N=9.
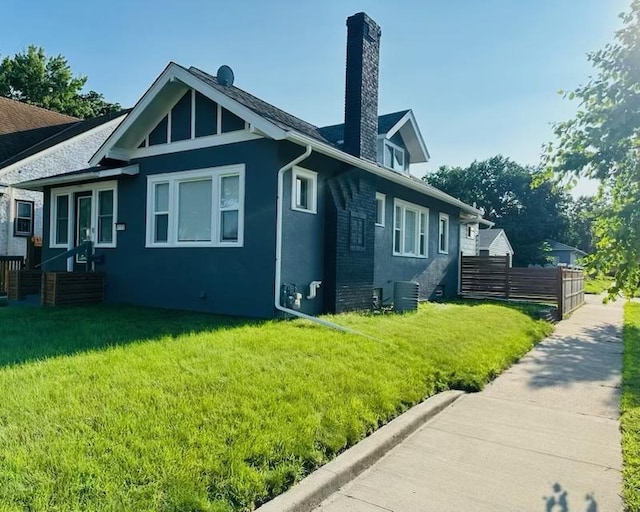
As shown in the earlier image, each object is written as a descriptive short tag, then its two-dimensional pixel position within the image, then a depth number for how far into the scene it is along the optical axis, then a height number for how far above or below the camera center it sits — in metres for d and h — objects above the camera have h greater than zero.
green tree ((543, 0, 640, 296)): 3.36 +0.98
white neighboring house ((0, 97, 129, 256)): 15.97 +4.03
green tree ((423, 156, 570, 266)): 46.16 +7.24
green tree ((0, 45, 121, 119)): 30.94 +12.15
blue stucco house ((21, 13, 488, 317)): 8.71 +1.28
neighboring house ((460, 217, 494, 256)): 18.73 +1.52
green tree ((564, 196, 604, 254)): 48.75 +4.60
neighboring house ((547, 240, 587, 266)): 51.49 +1.90
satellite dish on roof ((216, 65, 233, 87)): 10.30 +4.17
